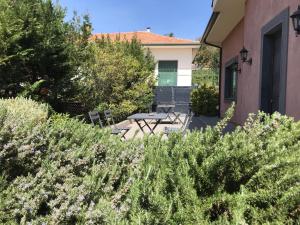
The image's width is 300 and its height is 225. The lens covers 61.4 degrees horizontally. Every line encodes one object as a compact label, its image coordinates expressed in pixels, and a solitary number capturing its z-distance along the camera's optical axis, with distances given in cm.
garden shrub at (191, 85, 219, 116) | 1276
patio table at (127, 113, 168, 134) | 758
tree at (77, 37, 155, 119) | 943
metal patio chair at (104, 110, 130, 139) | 776
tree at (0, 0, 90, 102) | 641
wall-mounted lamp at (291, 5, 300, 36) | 366
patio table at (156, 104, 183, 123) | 1238
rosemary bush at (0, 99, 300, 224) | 127
